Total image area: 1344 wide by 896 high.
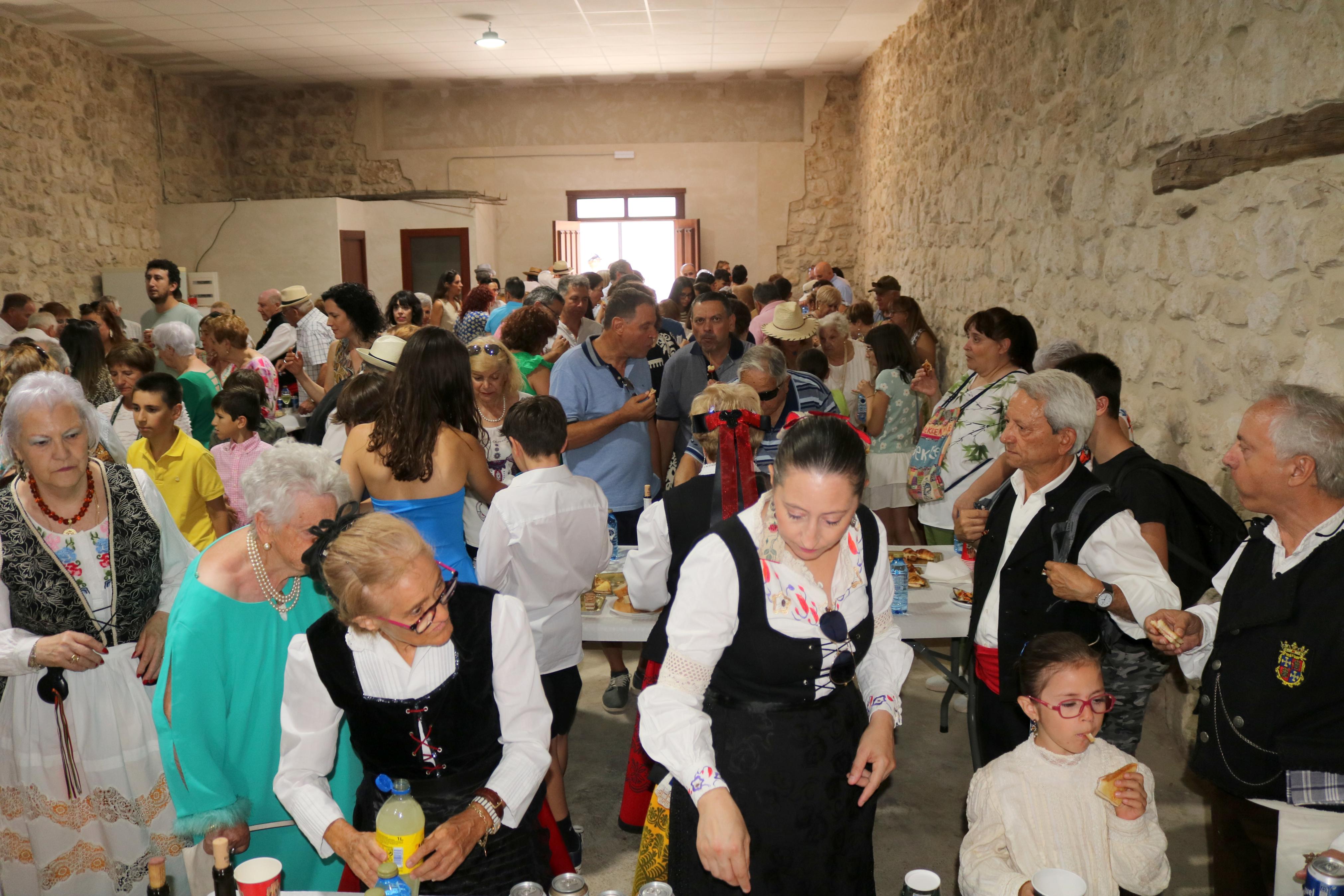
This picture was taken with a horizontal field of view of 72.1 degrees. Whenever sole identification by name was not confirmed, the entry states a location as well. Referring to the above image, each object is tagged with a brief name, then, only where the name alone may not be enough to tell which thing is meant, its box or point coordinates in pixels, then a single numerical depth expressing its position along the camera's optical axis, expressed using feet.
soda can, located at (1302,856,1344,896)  4.67
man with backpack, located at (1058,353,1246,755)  8.57
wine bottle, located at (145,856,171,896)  5.03
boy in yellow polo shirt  11.32
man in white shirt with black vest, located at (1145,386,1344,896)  6.14
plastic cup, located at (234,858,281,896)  5.07
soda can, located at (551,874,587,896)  4.89
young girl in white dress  6.20
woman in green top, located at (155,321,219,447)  15.05
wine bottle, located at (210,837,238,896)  5.09
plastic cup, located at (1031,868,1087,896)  4.89
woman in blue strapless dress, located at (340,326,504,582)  9.50
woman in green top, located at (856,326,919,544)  16.72
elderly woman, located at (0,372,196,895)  7.53
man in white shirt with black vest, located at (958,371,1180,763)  7.47
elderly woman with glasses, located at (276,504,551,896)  5.68
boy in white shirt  9.35
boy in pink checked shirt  12.89
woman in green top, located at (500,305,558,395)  15.84
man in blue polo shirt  13.56
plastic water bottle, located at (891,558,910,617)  9.94
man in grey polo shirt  14.79
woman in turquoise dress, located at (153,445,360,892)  6.47
